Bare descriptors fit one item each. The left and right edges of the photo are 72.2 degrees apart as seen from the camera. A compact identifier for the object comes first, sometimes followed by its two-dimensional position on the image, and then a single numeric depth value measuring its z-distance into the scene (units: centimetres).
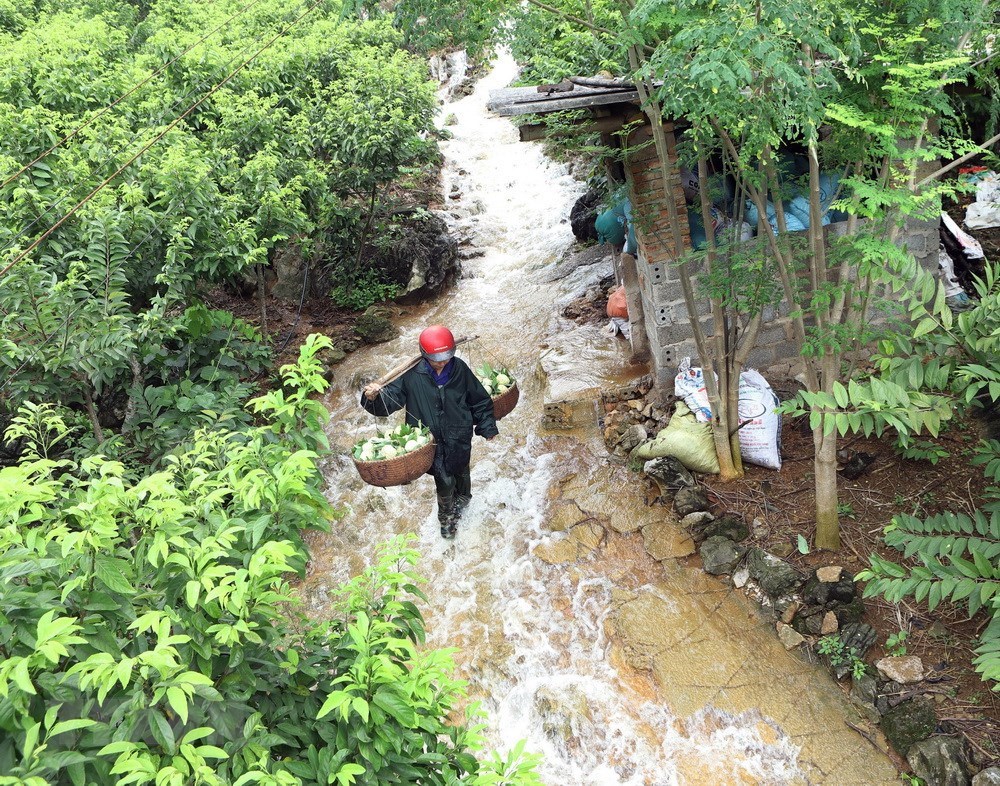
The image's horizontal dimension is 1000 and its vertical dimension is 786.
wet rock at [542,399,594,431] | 691
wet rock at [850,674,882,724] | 396
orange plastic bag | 761
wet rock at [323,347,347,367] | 921
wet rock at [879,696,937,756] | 372
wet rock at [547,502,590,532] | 577
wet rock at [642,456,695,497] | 552
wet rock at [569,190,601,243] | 1070
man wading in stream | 515
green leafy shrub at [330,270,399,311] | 1045
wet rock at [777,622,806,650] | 439
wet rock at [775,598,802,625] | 450
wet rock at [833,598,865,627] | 427
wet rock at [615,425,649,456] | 617
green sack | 554
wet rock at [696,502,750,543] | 504
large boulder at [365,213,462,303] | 1050
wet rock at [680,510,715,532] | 522
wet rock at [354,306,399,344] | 956
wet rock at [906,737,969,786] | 348
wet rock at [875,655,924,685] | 392
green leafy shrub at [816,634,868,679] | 409
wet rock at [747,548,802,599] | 460
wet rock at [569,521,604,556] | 552
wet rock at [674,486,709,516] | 533
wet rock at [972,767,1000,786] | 335
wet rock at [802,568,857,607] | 435
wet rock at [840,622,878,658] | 415
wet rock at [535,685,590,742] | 427
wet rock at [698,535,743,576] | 494
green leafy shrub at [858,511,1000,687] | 334
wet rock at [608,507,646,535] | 554
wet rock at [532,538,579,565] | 548
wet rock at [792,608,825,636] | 436
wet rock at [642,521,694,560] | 524
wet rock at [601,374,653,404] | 682
